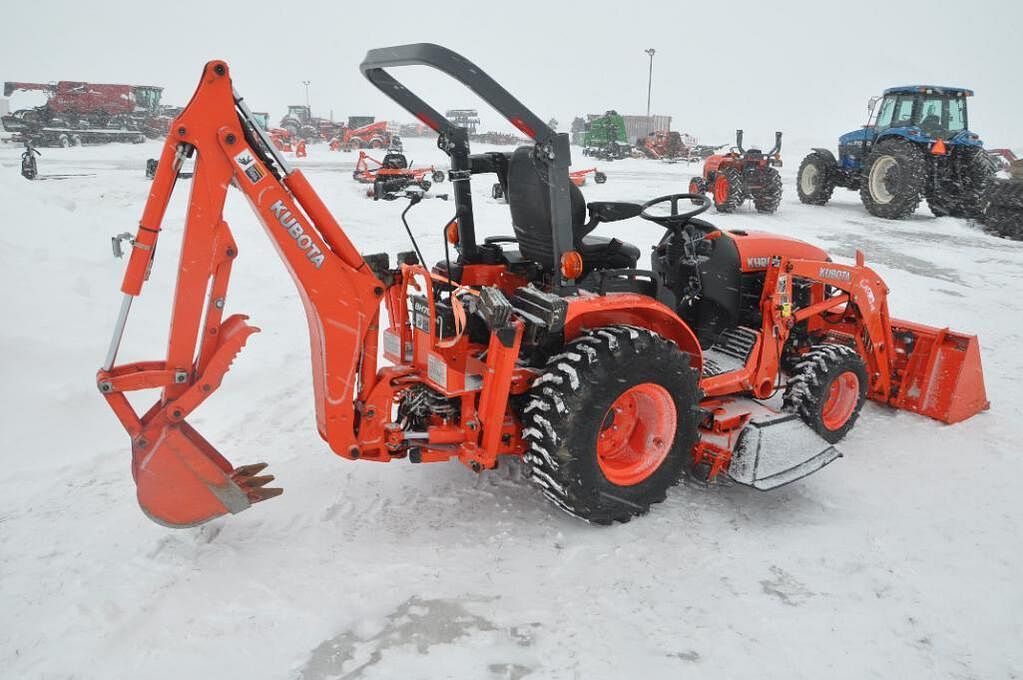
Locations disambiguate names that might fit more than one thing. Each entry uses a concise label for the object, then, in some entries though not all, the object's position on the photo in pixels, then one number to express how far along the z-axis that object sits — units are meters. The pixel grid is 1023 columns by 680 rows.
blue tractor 12.49
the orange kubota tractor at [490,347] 2.71
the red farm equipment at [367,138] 29.45
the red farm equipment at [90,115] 25.58
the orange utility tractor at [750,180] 13.25
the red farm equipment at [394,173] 14.96
